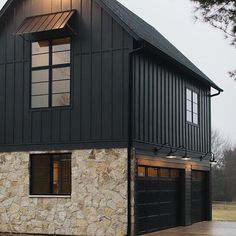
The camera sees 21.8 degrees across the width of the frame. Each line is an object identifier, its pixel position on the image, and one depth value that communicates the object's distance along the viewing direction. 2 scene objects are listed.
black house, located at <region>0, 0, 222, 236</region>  18.64
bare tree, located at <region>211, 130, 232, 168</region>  65.04
